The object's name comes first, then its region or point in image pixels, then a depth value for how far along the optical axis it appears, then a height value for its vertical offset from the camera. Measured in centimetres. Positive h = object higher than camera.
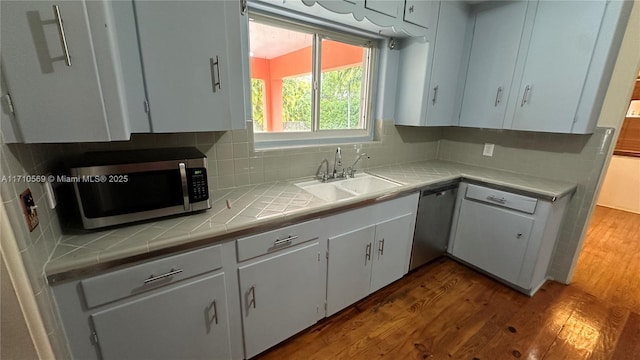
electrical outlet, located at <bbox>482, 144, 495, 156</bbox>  255 -30
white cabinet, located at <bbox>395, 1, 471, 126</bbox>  215 +41
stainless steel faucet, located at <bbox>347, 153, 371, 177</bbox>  219 -44
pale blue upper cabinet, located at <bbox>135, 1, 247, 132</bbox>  108 +23
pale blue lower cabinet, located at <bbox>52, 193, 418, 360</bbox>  101 -86
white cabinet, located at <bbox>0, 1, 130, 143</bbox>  80 +13
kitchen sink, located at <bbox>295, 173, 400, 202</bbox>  195 -54
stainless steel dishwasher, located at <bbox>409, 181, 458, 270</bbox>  216 -90
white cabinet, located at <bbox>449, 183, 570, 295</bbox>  197 -92
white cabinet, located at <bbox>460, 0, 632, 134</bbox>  172 +43
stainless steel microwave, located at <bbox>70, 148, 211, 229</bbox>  105 -32
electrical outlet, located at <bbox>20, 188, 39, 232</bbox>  83 -32
